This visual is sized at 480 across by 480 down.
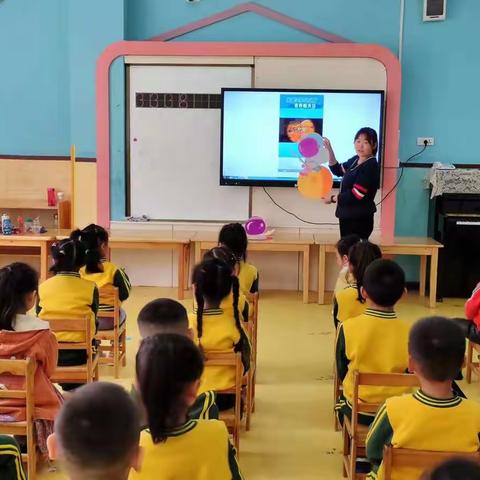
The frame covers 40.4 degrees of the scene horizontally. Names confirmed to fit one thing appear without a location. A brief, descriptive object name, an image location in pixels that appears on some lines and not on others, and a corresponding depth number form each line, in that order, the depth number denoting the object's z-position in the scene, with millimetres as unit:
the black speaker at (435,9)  6223
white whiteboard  6176
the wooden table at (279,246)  5816
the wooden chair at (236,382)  2473
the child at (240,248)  3654
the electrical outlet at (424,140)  6371
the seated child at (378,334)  2518
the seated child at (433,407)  1741
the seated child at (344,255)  3632
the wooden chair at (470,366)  3826
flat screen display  6031
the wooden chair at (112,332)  3689
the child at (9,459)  1565
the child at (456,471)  956
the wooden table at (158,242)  5836
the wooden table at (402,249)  5742
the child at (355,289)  3242
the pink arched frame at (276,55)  6039
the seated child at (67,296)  3119
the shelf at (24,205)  6453
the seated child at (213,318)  2672
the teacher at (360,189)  4617
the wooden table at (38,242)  5898
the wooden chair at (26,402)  2295
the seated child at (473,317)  3486
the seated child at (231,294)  2846
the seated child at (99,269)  3762
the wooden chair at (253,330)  3483
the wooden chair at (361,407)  2164
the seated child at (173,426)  1495
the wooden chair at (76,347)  2879
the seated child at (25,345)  2490
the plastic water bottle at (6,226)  6012
